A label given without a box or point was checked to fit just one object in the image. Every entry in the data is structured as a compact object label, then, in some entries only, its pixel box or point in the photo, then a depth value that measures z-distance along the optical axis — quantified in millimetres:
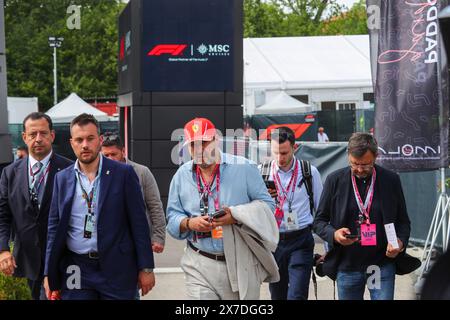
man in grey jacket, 8078
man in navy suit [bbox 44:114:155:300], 6102
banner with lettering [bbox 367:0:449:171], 9609
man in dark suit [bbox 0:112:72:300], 7102
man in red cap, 6277
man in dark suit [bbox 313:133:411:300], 6902
